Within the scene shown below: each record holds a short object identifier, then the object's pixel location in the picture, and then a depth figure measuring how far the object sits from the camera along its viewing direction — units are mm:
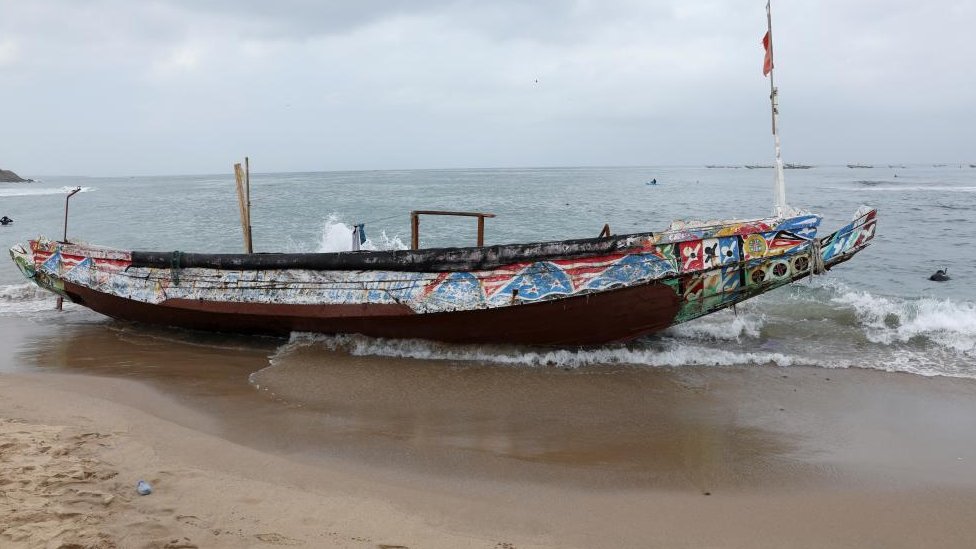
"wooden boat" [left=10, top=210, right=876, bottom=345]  6613
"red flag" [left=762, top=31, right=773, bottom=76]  6691
